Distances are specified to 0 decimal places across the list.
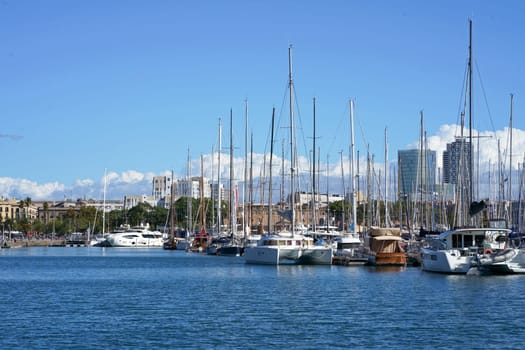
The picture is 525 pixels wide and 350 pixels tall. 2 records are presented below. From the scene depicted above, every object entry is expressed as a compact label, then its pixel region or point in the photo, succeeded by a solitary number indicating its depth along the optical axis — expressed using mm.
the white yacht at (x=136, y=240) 189125
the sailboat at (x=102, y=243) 194300
